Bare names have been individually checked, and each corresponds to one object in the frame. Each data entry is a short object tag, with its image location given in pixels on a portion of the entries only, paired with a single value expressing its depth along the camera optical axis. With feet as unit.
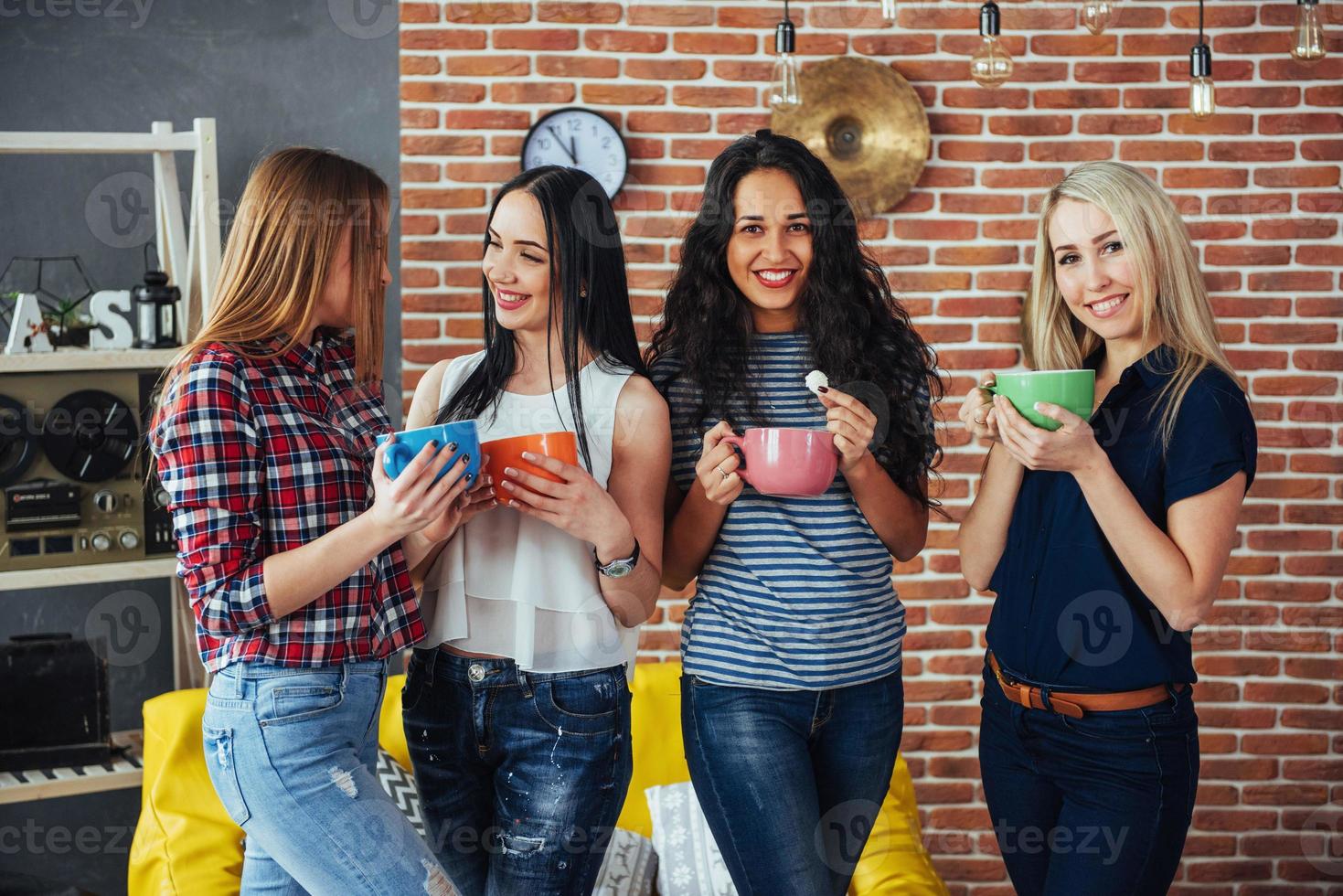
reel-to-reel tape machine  7.34
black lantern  7.72
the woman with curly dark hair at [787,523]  4.44
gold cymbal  9.27
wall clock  9.22
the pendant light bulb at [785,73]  8.30
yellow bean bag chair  7.48
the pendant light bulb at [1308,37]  7.97
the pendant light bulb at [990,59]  7.87
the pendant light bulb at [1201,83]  8.17
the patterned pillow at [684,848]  7.82
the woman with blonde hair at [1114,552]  4.33
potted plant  7.70
